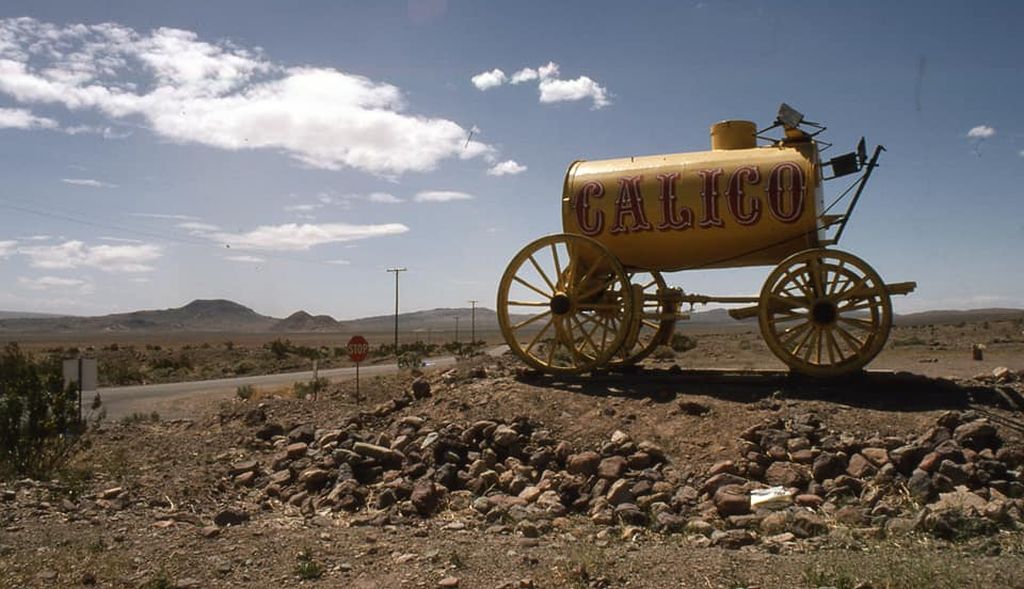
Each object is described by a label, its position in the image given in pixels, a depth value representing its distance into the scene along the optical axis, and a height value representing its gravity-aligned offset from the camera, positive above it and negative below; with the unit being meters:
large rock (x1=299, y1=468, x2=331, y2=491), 9.26 -1.81
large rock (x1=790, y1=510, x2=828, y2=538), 6.78 -1.78
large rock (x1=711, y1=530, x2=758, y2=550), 6.55 -1.82
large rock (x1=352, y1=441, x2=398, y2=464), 9.73 -1.59
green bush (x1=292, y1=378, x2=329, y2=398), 17.20 -1.52
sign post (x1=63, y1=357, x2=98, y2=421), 13.11 -0.81
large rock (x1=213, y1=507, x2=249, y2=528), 7.86 -1.91
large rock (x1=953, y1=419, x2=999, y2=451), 8.62 -1.30
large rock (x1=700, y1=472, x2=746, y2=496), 8.20 -1.67
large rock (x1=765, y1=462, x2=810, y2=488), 8.25 -1.63
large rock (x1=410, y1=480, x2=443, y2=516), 8.21 -1.82
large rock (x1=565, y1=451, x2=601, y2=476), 8.98 -1.61
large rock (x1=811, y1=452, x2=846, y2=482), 8.33 -1.56
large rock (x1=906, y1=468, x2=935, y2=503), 7.57 -1.62
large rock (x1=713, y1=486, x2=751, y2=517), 7.58 -1.75
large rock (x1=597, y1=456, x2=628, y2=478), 8.70 -1.62
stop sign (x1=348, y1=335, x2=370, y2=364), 16.50 -0.58
